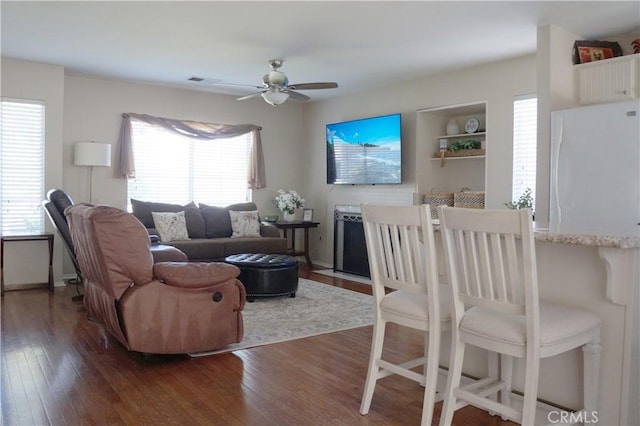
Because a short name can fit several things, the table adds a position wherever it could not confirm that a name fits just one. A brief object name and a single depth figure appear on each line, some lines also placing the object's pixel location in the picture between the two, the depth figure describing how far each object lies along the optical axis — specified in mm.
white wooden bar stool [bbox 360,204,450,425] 2273
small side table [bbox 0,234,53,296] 5414
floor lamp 5961
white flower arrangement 7668
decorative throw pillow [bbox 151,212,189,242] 6273
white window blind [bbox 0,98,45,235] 5730
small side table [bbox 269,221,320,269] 7453
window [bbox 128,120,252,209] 6926
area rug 4023
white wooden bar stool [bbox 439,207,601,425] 1889
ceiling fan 5059
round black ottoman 5184
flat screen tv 6582
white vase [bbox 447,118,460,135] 6223
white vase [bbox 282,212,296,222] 7703
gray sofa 6176
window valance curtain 6668
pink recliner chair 3148
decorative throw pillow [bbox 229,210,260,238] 6875
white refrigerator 3689
